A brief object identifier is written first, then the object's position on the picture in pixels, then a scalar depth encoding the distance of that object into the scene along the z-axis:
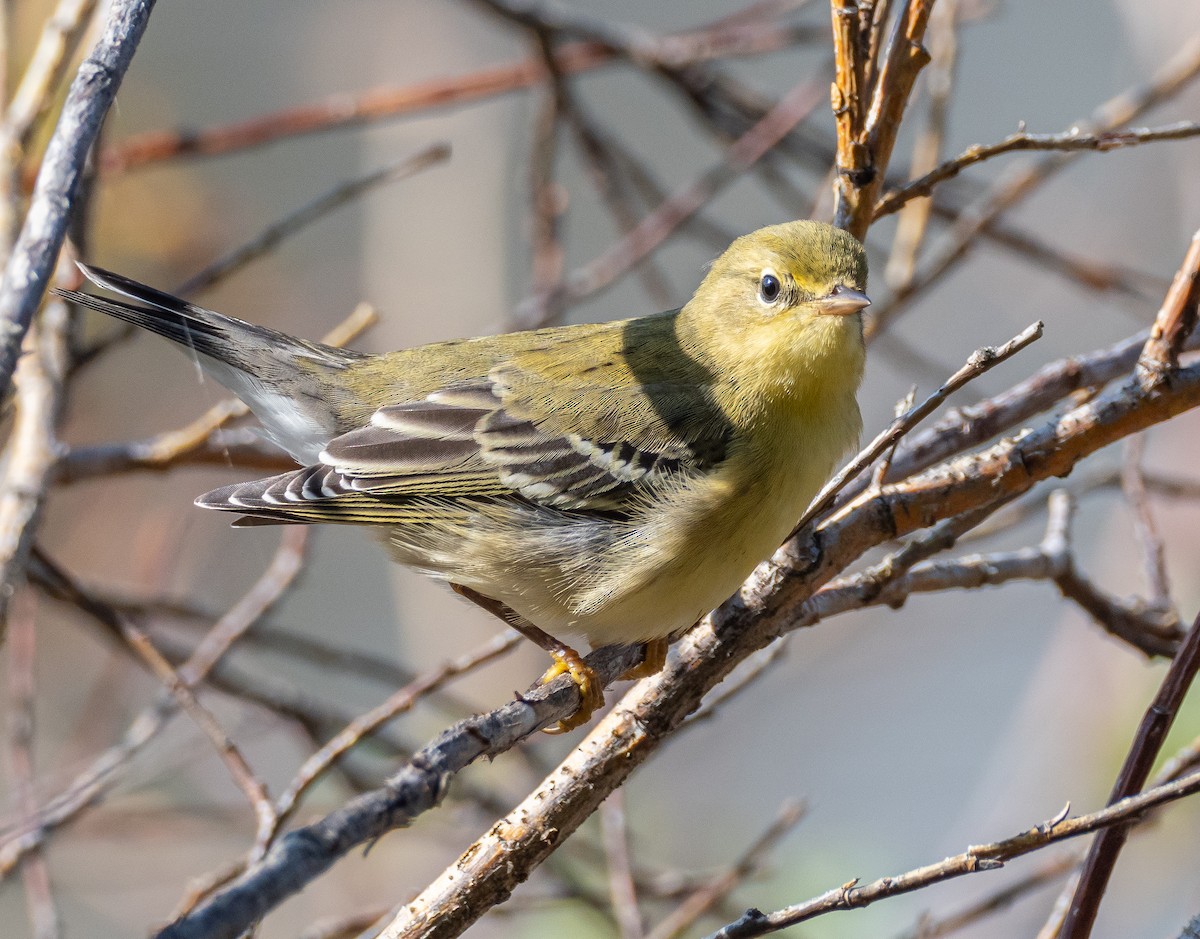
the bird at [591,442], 5.77
